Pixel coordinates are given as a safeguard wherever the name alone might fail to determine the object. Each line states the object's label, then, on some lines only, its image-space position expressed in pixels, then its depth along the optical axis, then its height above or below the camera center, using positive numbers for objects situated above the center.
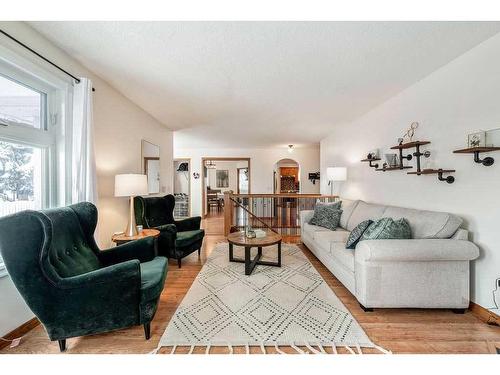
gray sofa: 1.91 -0.74
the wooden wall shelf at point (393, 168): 2.84 +0.23
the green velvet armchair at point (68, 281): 1.31 -0.62
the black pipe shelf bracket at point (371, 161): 3.47 +0.40
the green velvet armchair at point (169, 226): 3.07 -0.59
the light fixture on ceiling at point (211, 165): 9.95 +1.00
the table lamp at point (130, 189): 2.54 -0.02
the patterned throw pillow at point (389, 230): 2.17 -0.44
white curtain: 2.11 +0.39
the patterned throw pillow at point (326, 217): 3.72 -0.53
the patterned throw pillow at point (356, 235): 2.46 -0.54
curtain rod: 1.55 +1.05
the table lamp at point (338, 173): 4.34 +0.25
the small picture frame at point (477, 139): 1.89 +0.39
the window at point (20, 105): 1.71 +0.69
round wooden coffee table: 2.82 -0.73
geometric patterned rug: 1.63 -1.13
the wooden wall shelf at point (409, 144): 2.52 +0.49
